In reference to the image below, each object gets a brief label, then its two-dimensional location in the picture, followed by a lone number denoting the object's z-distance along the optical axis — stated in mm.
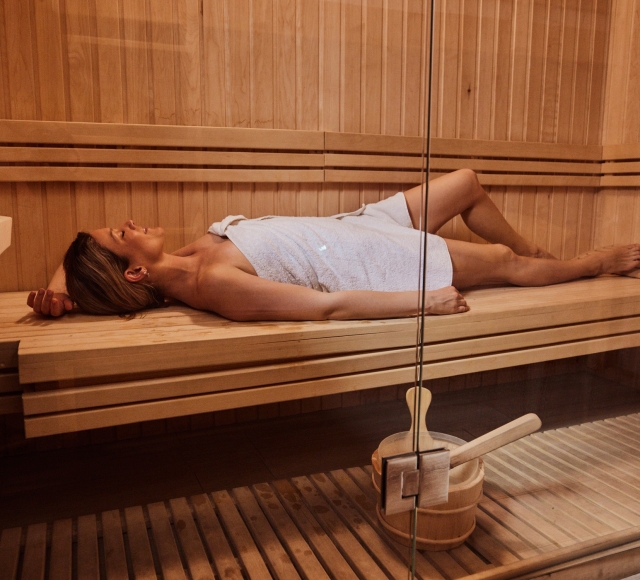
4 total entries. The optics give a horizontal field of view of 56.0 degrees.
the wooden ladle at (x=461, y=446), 1098
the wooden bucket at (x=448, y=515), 1083
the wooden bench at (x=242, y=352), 996
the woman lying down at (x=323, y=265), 1067
